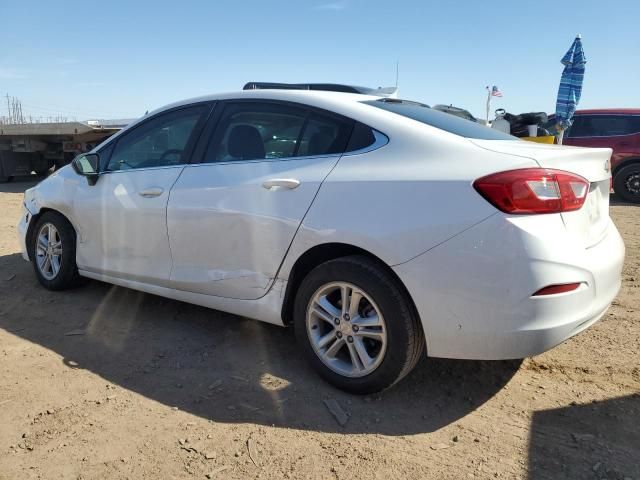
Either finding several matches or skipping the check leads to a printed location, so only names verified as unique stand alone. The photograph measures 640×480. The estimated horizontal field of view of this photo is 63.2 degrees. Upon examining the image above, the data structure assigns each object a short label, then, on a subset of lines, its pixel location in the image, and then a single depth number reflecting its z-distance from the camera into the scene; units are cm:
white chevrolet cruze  226
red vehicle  1005
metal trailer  1198
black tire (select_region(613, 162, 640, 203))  999
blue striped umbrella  960
